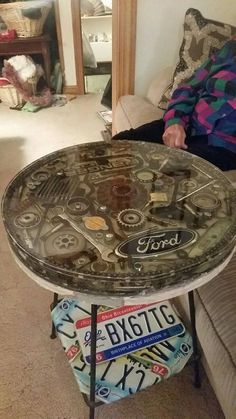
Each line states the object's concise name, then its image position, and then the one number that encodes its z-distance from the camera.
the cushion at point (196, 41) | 1.40
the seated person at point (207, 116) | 1.14
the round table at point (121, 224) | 0.60
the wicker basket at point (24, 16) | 2.54
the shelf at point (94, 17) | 2.92
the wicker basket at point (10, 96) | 2.67
